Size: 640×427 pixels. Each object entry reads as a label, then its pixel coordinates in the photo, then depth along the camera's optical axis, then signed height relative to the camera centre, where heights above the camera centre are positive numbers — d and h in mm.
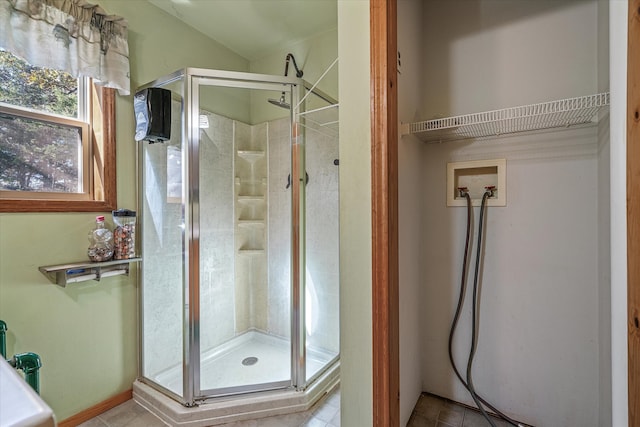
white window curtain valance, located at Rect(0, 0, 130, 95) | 1247 +879
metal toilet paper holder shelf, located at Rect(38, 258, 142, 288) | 1375 -307
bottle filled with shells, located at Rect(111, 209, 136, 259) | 1603 -123
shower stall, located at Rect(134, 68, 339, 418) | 1638 -199
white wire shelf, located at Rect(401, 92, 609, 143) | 1017 +381
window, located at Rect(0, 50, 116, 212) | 1336 +391
